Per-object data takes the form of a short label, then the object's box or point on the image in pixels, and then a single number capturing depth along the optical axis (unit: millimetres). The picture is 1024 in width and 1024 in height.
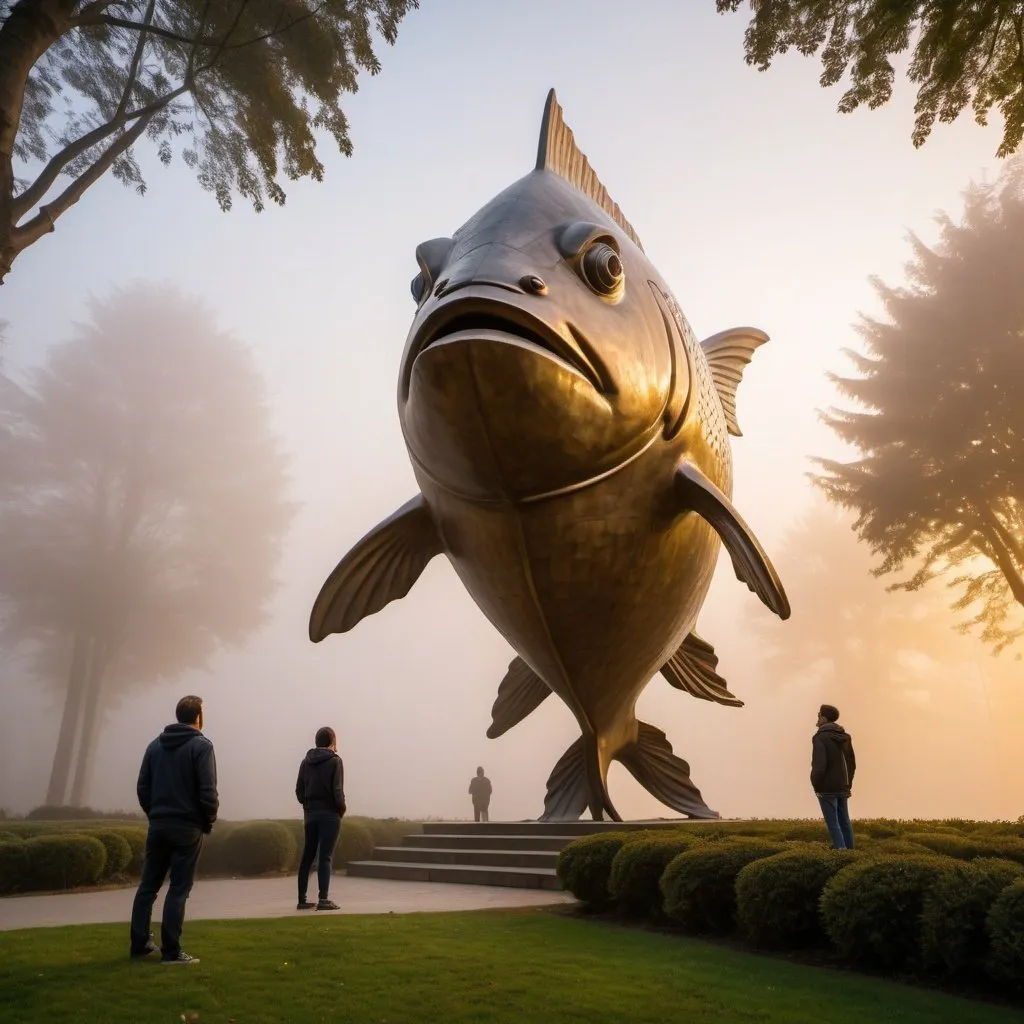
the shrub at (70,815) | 19234
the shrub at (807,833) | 7570
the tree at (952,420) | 20844
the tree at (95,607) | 28797
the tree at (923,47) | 7750
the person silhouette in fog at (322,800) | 7070
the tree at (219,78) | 10172
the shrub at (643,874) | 6367
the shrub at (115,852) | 10555
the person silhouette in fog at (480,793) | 18250
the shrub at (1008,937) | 4078
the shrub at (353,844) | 13484
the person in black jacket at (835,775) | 7203
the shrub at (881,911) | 4703
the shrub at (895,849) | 5447
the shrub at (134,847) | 10969
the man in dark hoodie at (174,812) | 4625
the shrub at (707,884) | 5773
